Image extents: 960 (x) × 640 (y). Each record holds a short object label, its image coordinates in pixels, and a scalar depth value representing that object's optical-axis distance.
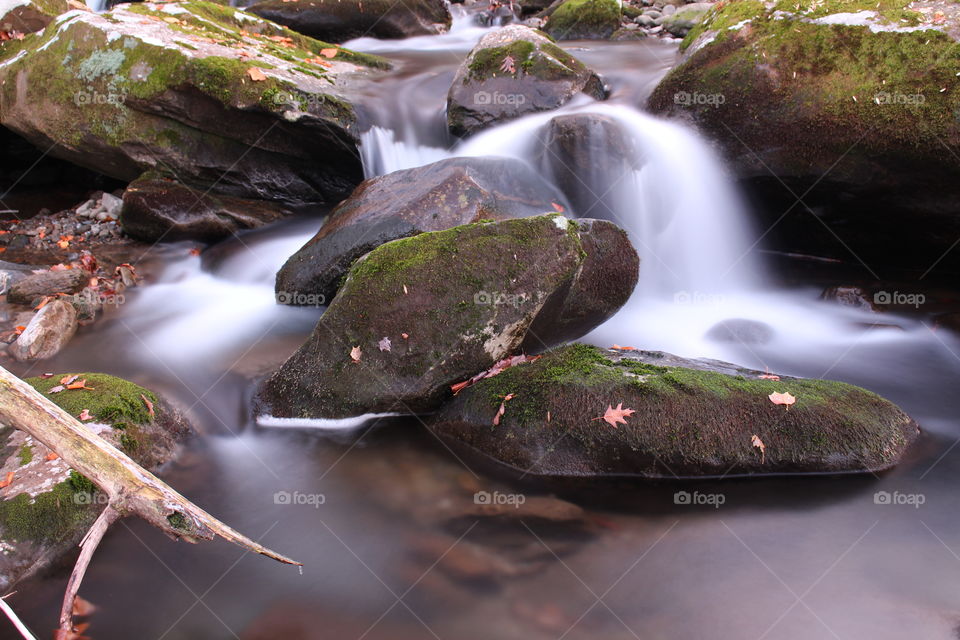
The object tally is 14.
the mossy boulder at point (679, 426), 4.04
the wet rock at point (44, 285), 6.72
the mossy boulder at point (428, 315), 4.57
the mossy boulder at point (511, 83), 8.12
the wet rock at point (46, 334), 5.77
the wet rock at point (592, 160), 6.98
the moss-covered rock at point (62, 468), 3.37
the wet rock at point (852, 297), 6.50
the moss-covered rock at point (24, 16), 9.68
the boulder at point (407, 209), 5.88
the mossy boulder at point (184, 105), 7.92
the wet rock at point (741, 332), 6.01
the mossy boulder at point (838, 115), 5.95
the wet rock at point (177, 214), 8.12
